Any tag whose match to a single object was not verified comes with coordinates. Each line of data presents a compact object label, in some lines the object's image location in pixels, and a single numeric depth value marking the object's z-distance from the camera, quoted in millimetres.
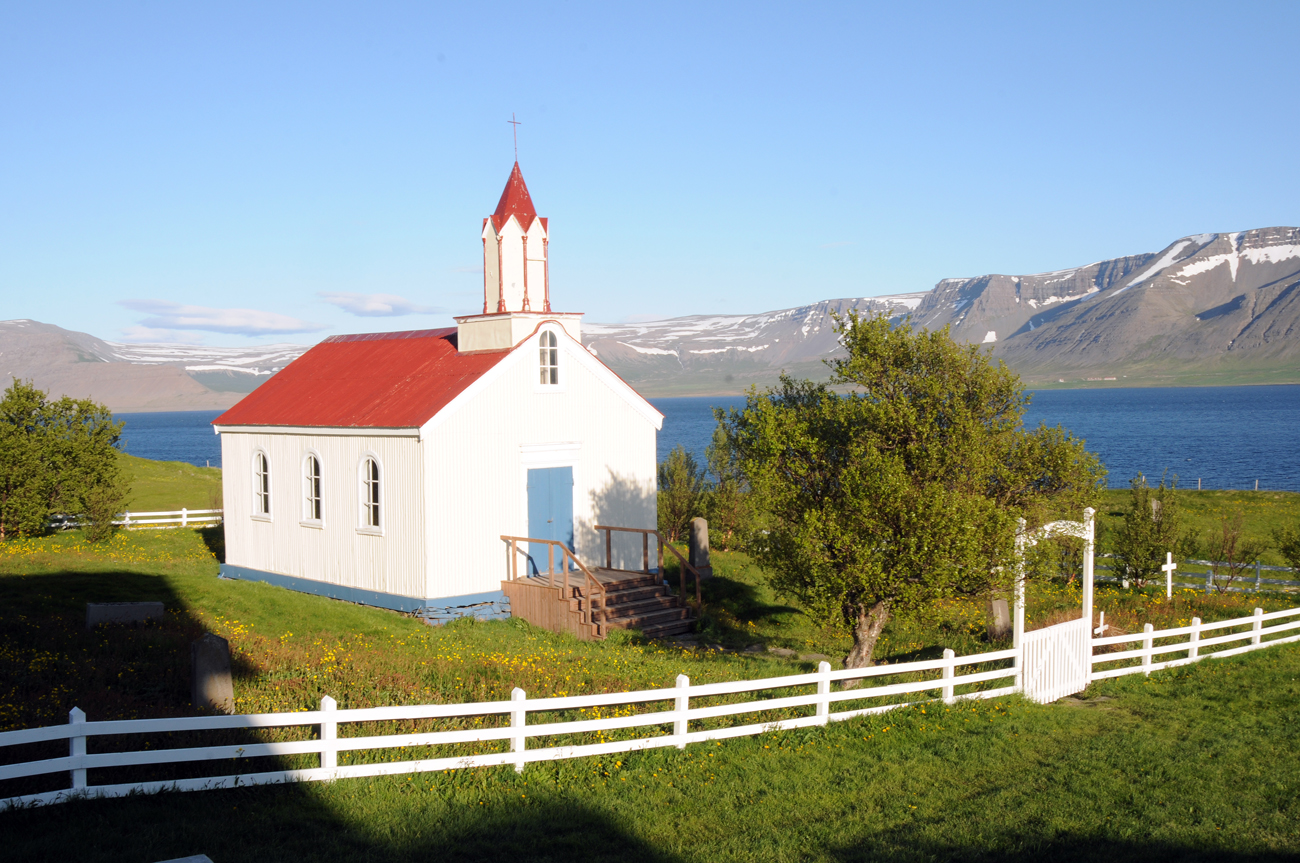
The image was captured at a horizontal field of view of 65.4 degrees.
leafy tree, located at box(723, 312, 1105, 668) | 14297
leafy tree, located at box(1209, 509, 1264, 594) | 26938
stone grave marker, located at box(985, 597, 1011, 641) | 19422
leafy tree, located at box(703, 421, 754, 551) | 32562
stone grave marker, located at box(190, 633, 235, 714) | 11008
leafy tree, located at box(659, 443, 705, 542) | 33344
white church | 20656
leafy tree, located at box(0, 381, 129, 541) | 27891
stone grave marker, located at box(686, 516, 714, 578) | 24797
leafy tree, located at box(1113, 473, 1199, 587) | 26188
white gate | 15055
